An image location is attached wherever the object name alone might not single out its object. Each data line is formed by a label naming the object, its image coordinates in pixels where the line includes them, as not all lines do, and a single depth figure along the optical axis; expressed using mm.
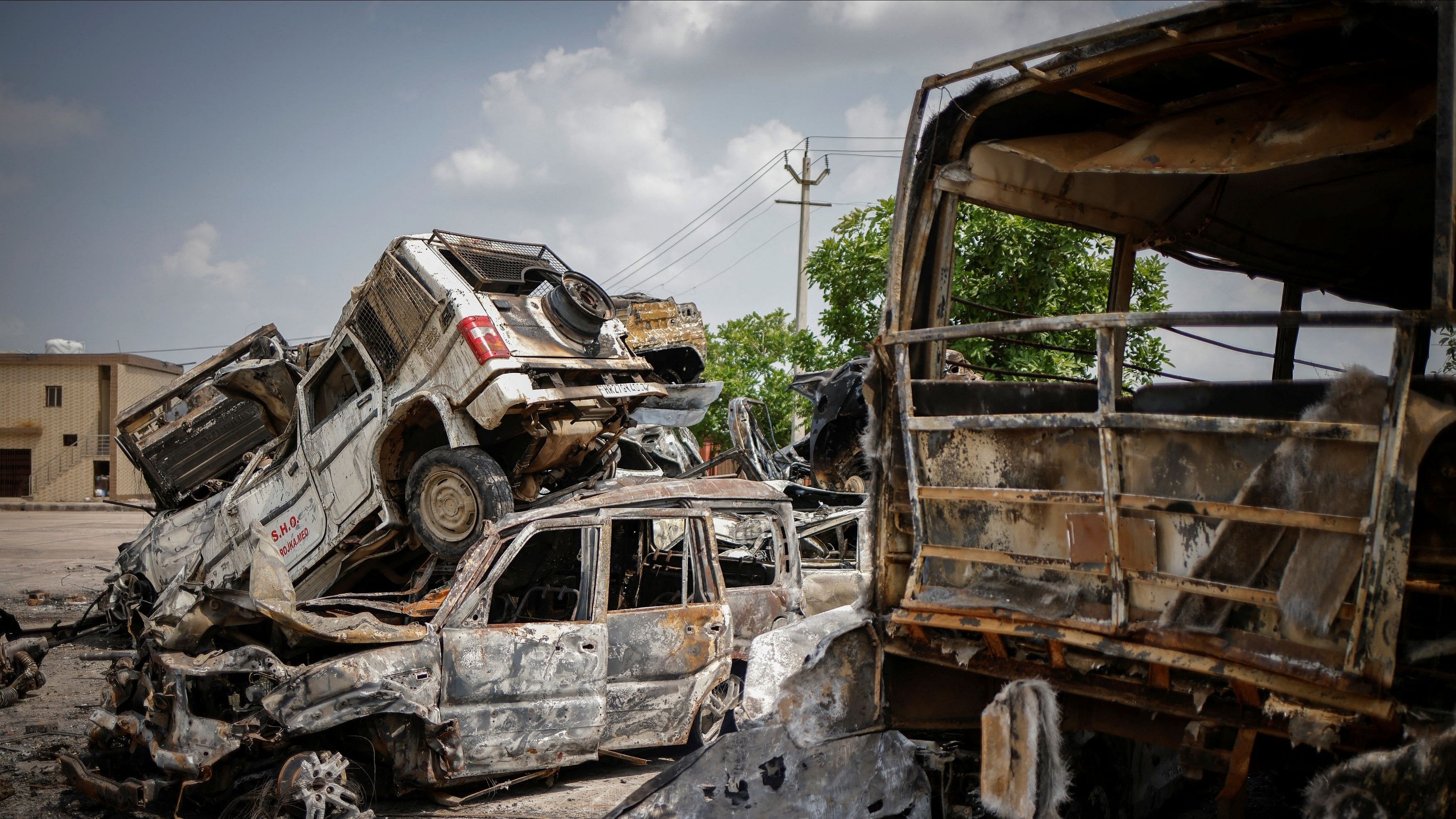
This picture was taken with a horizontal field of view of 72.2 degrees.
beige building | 36812
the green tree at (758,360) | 18109
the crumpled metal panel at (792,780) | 4254
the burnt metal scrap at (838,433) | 11297
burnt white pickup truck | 7367
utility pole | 23453
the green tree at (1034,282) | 7902
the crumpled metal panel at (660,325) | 10359
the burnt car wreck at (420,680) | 4617
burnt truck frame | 2740
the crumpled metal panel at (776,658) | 4172
